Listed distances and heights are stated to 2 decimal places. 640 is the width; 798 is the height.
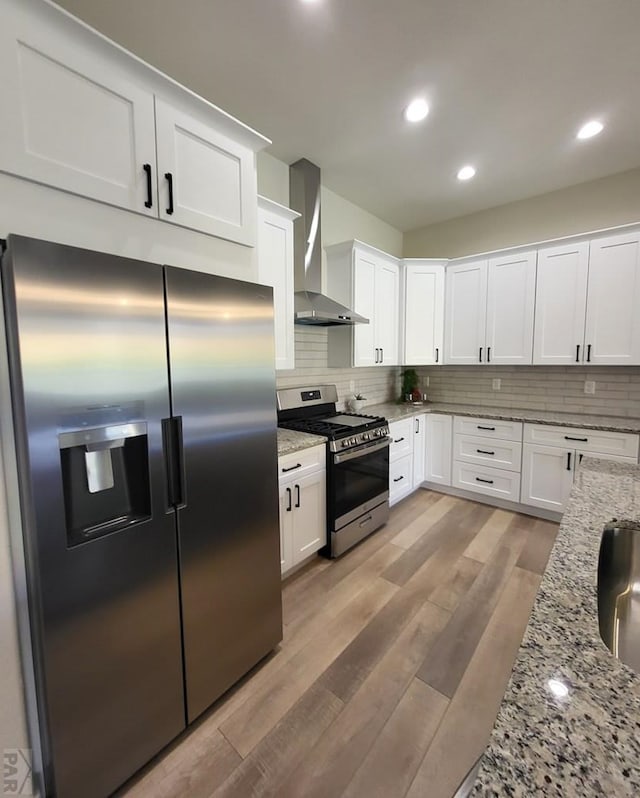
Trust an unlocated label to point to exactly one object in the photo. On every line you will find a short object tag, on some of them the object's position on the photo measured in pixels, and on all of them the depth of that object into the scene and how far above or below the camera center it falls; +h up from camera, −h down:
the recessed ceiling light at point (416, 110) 2.20 +1.65
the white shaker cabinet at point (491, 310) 3.42 +0.60
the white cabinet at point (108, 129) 1.03 +0.85
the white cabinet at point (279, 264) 2.35 +0.73
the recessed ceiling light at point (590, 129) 2.43 +1.68
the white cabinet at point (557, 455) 2.86 -0.75
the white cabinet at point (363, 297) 3.28 +0.70
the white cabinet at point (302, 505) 2.23 -0.91
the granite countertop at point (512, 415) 2.92 -0.45
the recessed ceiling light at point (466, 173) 2.99 +1.69
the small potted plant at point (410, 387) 4.31 -0.23
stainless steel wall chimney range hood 2.81 +1.04
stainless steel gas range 2.57 -0.71
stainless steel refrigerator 1.01 -0.42
